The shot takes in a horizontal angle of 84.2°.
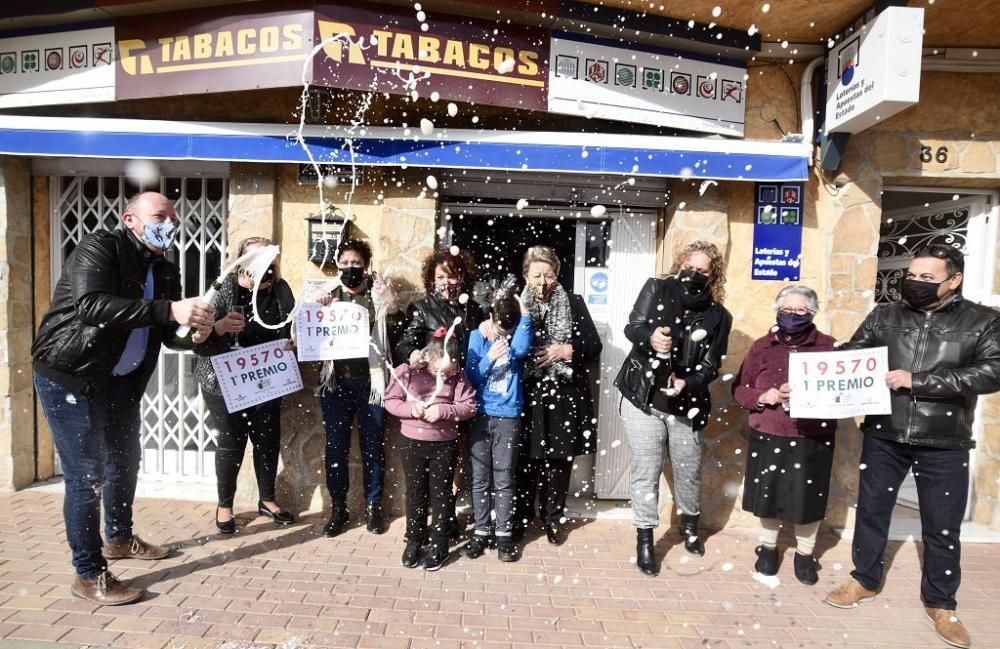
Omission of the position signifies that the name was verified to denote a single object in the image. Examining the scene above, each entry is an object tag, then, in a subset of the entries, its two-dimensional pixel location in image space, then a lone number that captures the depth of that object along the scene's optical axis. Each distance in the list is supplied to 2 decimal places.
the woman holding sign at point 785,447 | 3.53
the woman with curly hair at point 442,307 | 3.71
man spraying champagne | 2.88
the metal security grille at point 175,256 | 4.73
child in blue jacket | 3.67
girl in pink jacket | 3.56
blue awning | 4.08
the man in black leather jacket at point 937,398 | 3.07
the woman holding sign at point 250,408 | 3.89
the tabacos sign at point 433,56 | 3.90
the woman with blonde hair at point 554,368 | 3.84
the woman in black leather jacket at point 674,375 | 3.66
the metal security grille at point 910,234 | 4.81
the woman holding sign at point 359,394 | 3.93
